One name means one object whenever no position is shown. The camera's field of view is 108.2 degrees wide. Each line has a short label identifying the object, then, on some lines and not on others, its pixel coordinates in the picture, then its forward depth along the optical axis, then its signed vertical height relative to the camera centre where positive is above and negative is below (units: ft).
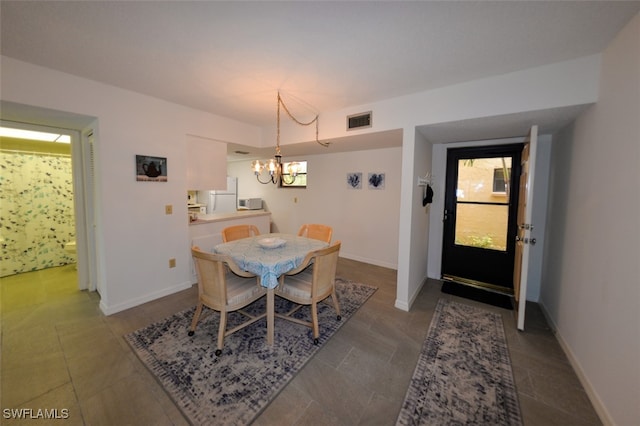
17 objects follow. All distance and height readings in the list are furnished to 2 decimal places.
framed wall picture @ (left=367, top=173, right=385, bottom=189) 13.64 +1.11
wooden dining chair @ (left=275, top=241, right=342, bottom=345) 6.86 -2.84
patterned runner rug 4.80 -4.41
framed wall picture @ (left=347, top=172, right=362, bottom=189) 14.47 +1.15
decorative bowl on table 8.13 -1.65
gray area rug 4.99 -4.42
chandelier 8.63 +1.31
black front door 10.61 -0.70
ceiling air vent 9.38 +3.22
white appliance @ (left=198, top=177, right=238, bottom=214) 19.53 -0.26
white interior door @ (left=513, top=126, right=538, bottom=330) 7.28 -0.80
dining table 6.64 -1.87
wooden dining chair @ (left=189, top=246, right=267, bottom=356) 6.26 -2.83
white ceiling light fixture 10.16 +2.63
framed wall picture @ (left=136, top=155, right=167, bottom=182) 8.86 +1.04
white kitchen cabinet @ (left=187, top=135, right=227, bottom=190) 10.79 +1.57
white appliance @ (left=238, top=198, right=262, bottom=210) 18.65 -0.61
